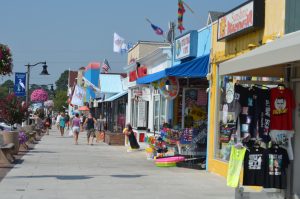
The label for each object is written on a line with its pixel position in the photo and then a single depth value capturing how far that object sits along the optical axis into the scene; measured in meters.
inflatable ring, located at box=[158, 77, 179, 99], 18.25
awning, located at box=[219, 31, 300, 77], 7.50
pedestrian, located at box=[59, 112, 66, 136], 37.35
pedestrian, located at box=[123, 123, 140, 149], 22.70
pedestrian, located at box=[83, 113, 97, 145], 27.48
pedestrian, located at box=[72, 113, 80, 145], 27.83
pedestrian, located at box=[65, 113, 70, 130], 47.00
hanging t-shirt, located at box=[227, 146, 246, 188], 9.11
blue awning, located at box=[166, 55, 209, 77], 15.88
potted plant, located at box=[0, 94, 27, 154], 23.62
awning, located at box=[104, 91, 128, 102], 32.21
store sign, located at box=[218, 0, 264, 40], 12.00
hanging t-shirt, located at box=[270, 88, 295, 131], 9.06
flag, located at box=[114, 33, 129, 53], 36.28
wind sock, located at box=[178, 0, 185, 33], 21.08
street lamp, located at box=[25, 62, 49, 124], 36.25
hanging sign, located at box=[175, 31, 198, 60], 17.47
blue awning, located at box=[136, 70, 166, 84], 17.18
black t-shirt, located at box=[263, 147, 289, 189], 9.06
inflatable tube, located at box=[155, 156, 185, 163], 16.27
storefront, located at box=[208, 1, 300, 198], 9.05
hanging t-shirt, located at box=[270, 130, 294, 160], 9.08
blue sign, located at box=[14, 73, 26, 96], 29.86
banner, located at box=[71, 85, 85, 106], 50.44
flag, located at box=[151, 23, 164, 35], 25.73
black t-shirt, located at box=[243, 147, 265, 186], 9.11
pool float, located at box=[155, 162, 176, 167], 16.20
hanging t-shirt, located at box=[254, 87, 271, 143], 9.26
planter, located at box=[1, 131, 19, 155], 17.92
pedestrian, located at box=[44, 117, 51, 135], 40.62
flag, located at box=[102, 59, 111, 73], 43.91
